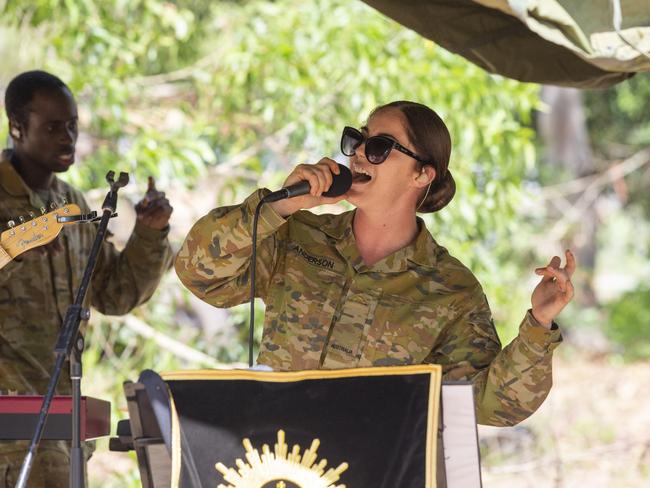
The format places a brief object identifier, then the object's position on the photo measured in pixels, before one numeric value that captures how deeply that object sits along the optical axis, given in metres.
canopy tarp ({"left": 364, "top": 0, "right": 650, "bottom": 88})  6.65
